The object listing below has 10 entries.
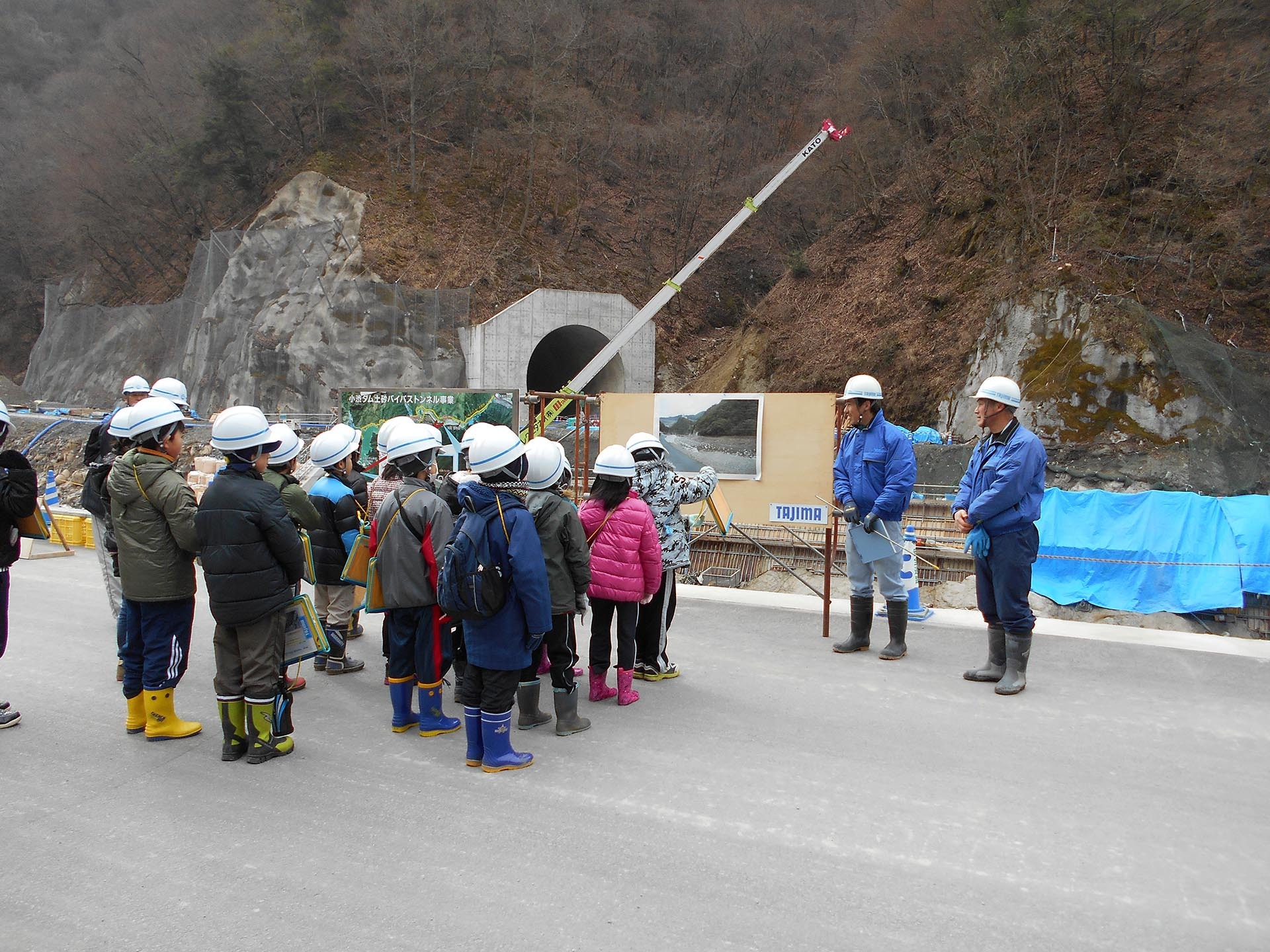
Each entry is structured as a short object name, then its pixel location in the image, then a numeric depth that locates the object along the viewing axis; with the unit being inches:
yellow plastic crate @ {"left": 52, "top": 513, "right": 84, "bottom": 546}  485.1
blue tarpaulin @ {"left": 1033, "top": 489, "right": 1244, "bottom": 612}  357.7
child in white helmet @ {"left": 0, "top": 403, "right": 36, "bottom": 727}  197.5
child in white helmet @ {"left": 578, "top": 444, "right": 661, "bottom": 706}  212.7
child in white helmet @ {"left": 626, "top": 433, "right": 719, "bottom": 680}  235.9
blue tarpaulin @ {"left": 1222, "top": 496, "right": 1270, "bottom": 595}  350.9
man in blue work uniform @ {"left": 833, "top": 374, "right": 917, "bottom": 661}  252.2
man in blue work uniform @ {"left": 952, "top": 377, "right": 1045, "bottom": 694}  219.3
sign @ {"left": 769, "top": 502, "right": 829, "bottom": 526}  396.8
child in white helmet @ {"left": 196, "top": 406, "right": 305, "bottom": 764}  177.5
